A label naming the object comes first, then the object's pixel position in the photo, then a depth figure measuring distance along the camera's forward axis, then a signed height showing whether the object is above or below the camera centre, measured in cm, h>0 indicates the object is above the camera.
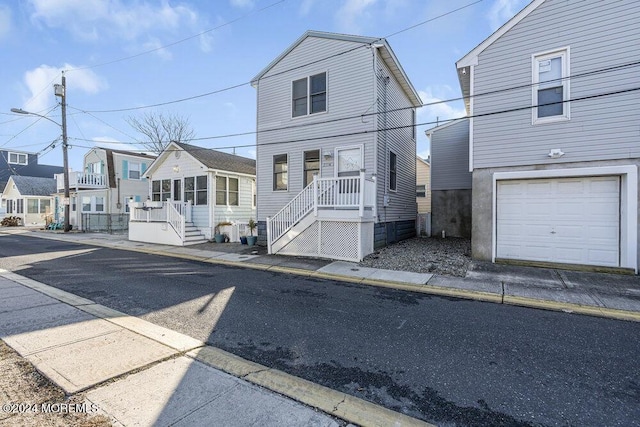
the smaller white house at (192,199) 1531 +60
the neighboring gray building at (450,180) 1581 +156
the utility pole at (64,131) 2064 +539
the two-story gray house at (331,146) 1051 +258
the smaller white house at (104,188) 2344 +177
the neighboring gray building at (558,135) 791 +209
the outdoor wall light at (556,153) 841 +155
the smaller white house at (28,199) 3249 +115
